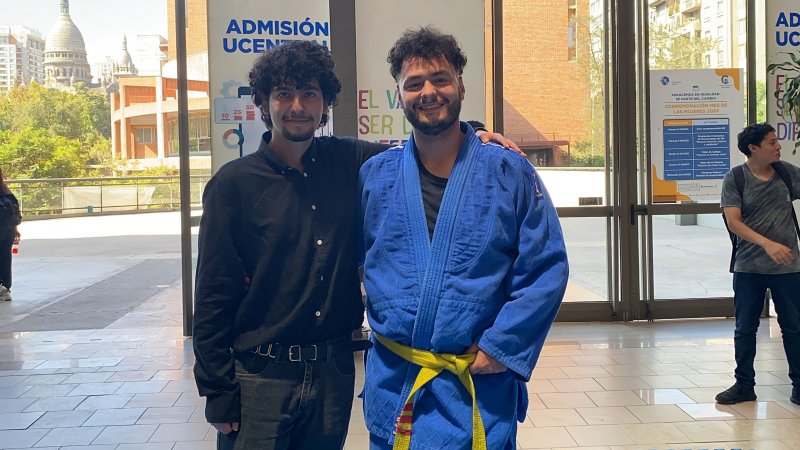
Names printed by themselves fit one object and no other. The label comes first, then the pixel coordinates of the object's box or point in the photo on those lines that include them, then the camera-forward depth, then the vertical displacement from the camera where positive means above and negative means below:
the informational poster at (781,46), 7.07 +1.19
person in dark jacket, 9.16 -0.40
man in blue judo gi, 1.85 -0.23
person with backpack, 4.52 -0.33
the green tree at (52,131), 25.11 +2.22
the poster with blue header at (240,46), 6.32 +1.16
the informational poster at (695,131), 7.08 +0.45
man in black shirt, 2.09 -0.26
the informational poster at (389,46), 6.36 +1.12
